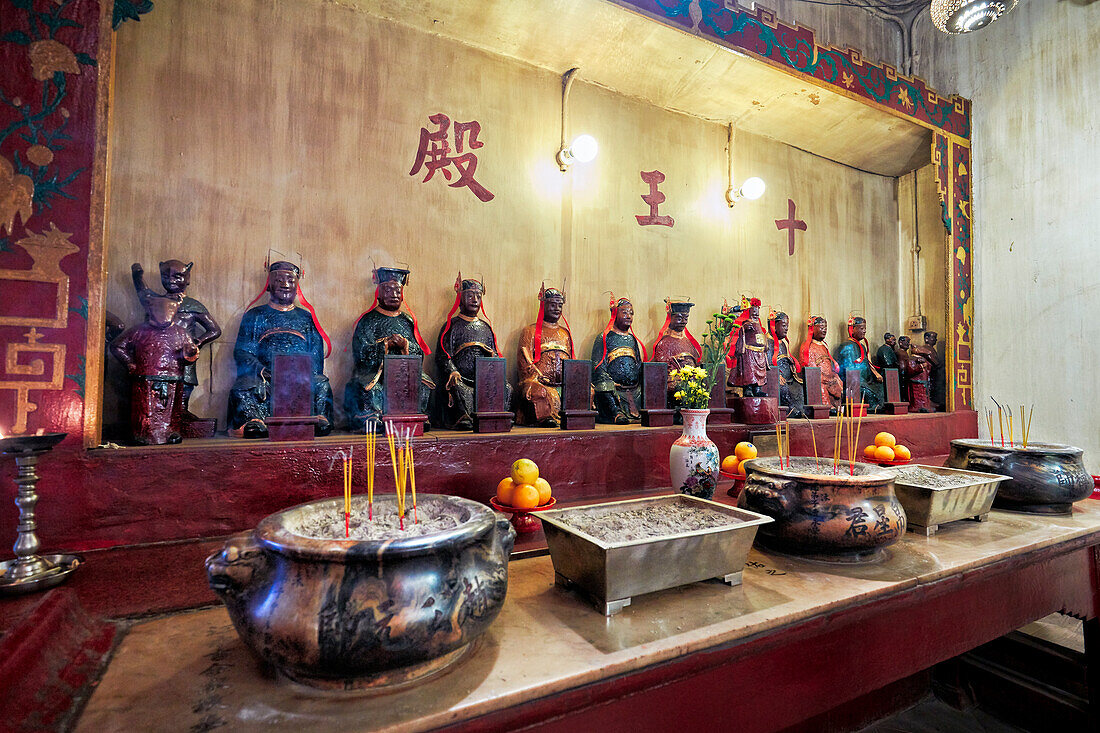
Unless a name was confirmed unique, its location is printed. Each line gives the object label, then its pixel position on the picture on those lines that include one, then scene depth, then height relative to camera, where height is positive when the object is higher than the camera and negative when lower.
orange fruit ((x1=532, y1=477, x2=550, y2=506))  2.06 -0.41
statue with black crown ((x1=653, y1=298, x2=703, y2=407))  3.68 +0.32
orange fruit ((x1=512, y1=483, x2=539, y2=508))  2.01 -0.43
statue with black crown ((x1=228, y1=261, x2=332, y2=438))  2.47 +0.20
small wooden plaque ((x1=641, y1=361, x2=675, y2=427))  2.99 -0.06
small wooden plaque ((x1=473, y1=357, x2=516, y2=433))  2.58 -0.06
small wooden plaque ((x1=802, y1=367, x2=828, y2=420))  3.81 -0.05
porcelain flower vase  2.26 -0.33
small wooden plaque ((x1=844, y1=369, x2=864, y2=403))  4.27 +0.02
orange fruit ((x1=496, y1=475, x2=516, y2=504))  2.07 -0.42
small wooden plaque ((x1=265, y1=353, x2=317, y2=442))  2.14 -0.06
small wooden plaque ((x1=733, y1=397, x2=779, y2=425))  3.25 -0.15
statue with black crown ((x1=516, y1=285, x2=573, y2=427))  3.08 +0.15
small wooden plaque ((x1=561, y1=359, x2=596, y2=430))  2.75 -0.06
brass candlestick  1.37 -0.43
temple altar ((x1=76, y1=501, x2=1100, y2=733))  1.02 -0.63
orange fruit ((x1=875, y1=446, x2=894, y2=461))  2.87 -0.36
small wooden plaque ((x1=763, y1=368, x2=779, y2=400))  3.54 +0.01
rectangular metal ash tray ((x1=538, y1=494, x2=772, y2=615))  1.40 -0.49
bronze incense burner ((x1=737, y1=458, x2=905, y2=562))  1.75 -0.43
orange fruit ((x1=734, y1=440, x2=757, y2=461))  2.65 -0.32
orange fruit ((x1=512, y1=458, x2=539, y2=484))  2.04 -0.34
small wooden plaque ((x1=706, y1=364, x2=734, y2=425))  3.20 -0.12
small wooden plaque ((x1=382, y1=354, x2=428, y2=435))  2.37 -0.03
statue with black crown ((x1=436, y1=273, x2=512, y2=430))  2.93 +0.23
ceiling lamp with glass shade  3.42 +2.52
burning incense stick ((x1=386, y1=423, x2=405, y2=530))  1.36 -0.30
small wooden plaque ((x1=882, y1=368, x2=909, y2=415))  4.12 -0.04
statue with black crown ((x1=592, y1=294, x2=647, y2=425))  3.38 +0.12
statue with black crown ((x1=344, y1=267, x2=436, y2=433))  2.71 +0.22
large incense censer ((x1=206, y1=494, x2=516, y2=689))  1.00 -0.43
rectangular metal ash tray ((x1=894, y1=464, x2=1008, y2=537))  2.14 -0.48
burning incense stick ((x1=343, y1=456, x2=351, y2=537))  1.28 -0.32
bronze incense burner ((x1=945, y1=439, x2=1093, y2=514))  2.45 -0.42
